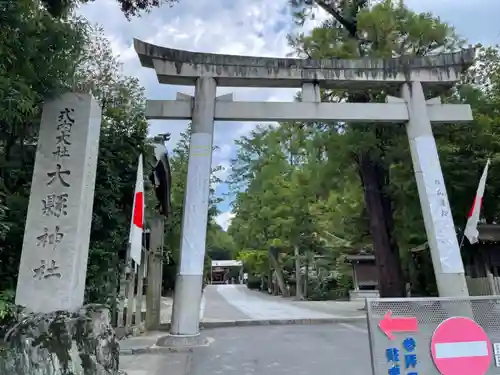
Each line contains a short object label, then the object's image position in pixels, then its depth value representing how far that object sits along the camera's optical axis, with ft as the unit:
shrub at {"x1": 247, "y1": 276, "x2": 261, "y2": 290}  119.34
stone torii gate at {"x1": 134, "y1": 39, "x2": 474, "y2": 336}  25.11
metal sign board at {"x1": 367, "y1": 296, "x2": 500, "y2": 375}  10.21
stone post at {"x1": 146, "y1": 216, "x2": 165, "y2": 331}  30.94
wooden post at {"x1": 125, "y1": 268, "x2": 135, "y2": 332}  26.85
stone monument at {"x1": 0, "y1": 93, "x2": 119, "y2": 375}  11.44
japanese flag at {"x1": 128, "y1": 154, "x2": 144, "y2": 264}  17.24
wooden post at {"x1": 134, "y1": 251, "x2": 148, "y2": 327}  28.81
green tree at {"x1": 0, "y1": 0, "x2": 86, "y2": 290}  11.17
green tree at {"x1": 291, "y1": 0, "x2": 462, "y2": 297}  37.42
